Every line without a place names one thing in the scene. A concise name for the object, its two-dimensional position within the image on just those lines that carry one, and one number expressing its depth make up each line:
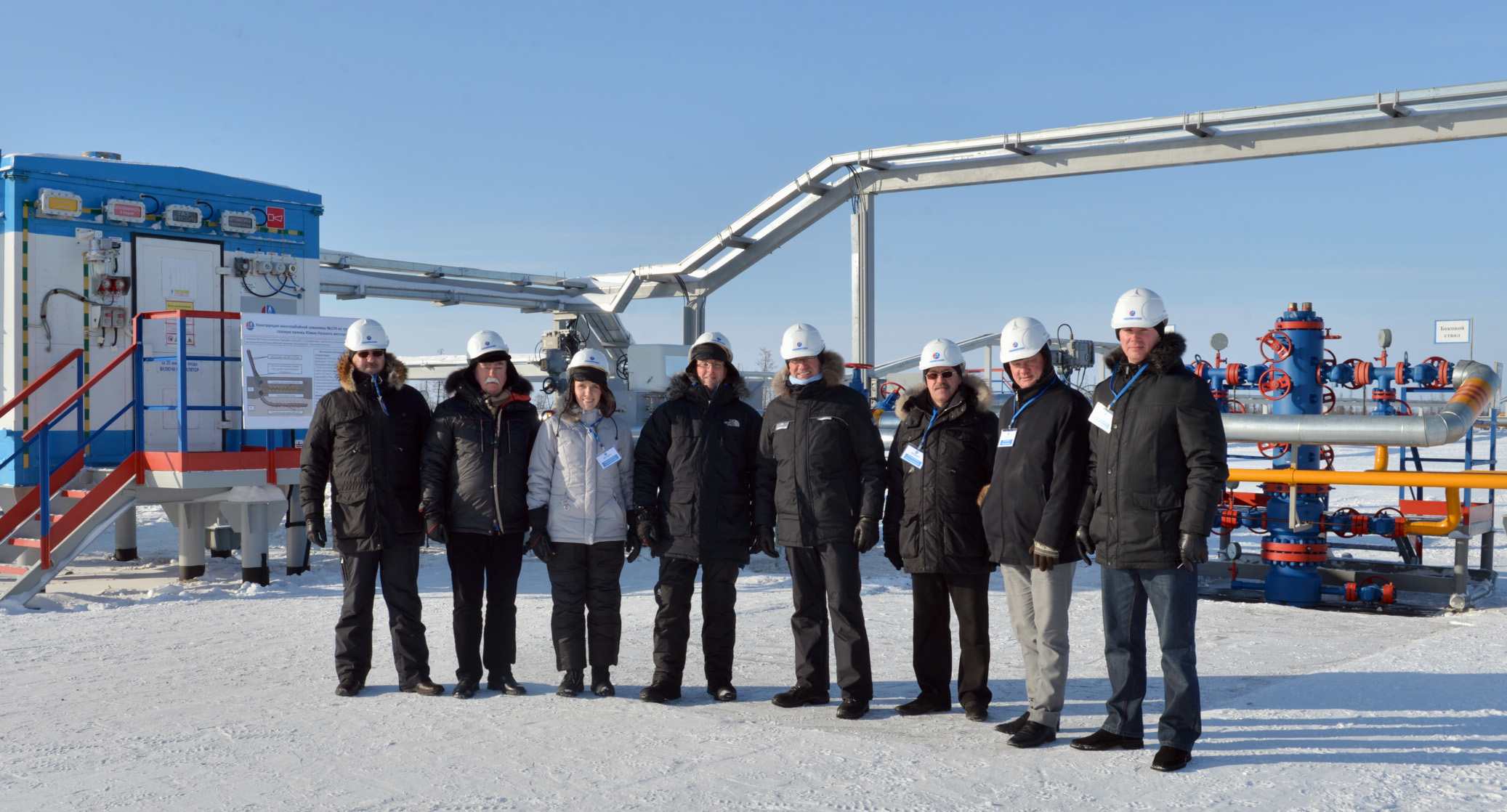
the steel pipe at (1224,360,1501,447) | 8.78
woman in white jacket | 5.93
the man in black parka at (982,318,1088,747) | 5.02
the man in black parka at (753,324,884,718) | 5.69
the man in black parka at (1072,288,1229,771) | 4.59
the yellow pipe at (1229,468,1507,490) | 8.51
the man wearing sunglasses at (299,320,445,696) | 5.99
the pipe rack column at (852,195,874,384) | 16.16
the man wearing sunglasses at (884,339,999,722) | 5.52
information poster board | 9.59
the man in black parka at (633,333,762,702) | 5.86
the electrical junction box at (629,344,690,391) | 19.09
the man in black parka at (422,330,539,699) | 5.91
